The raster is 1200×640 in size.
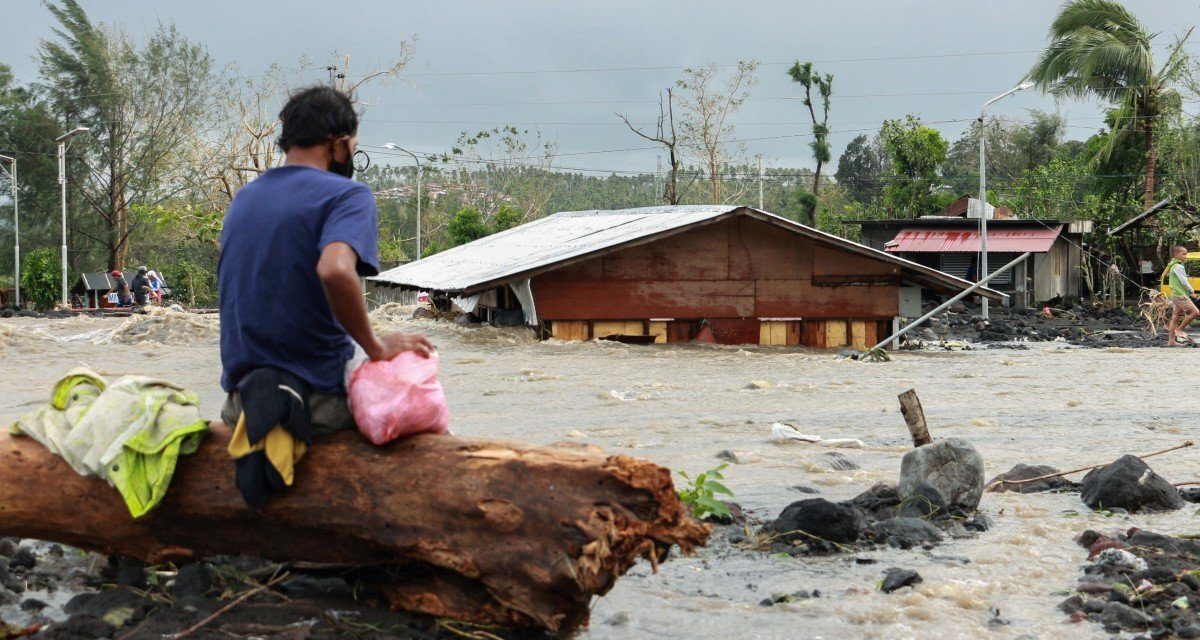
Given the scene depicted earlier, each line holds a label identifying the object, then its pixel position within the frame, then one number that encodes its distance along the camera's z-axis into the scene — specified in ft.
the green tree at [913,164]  162.30
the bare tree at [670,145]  161.58
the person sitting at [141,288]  121.39
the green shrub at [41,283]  140.46
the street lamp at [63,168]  129.08
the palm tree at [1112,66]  134.92
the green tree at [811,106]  182.60
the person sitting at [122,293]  122.62
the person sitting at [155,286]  124.34
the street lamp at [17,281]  131.66
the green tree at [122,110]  172.76
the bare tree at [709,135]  168.04
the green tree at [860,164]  280.51
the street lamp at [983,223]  110.44
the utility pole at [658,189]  195.85
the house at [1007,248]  133.69
